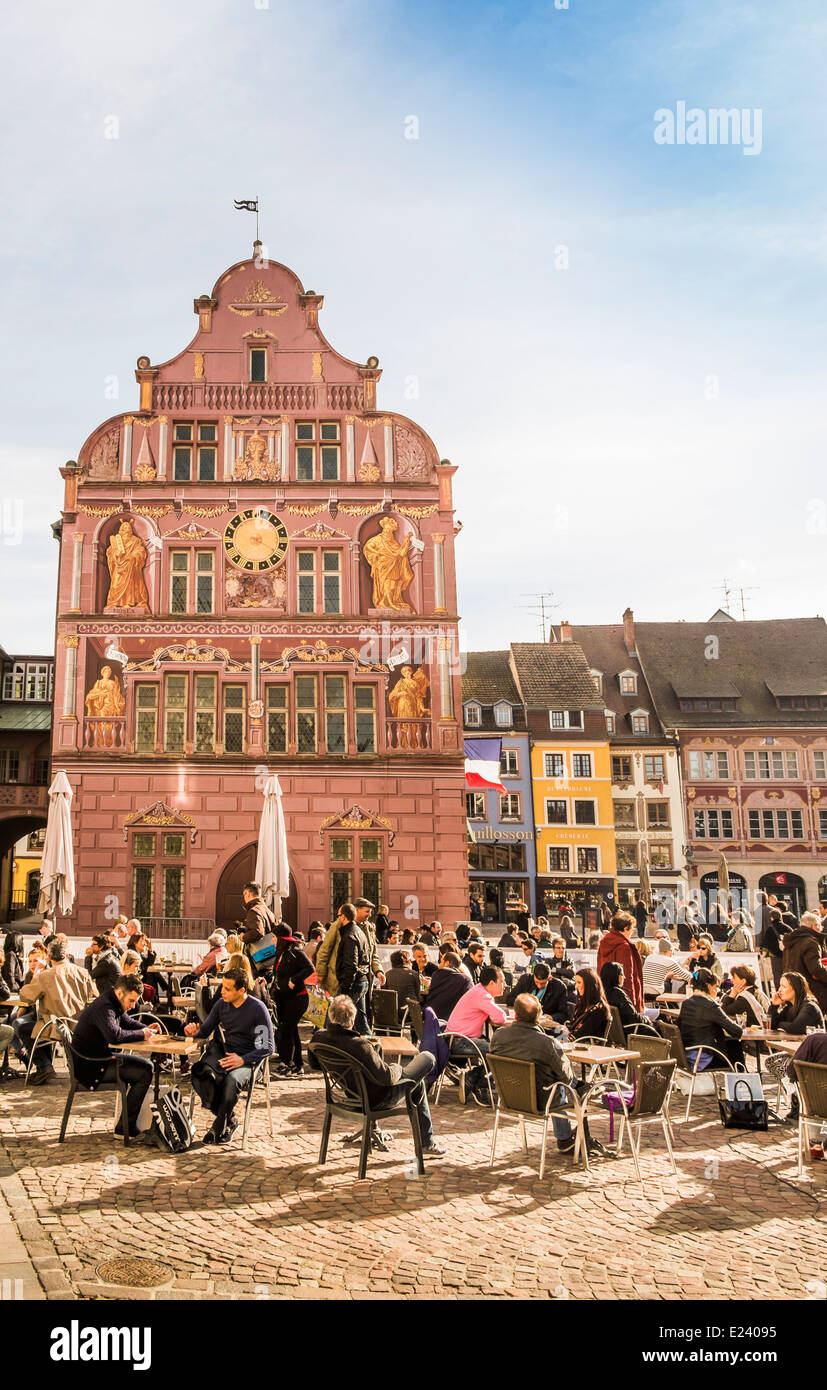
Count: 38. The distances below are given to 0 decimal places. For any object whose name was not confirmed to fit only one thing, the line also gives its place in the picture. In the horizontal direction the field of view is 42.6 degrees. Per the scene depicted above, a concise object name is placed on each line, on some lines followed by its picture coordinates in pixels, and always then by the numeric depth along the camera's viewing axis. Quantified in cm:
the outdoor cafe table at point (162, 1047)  904
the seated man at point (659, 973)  1513
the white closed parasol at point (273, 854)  2178
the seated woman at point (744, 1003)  1167
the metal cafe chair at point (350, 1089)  809
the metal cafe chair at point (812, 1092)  821
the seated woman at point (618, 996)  1086
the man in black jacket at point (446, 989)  1133
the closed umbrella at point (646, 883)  3906
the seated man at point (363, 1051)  812
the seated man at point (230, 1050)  918
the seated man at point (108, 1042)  931
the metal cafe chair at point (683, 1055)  1015
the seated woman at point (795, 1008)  1072
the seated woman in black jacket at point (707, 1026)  1064
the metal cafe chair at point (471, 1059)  1086
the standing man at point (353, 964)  1151
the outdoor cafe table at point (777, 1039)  998
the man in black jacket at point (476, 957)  1313
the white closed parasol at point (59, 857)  2214
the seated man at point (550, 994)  1212
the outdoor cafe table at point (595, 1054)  861
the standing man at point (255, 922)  1400
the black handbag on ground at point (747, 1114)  1030
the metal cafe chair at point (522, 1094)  829
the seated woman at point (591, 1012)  988
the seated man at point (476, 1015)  1039
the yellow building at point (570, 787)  4012
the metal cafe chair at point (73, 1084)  930
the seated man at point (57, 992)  1140
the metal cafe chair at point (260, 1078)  913
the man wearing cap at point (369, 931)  1248
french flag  3095
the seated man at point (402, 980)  1328
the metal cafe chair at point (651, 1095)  872
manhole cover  600
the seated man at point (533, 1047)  850
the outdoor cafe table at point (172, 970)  1399
